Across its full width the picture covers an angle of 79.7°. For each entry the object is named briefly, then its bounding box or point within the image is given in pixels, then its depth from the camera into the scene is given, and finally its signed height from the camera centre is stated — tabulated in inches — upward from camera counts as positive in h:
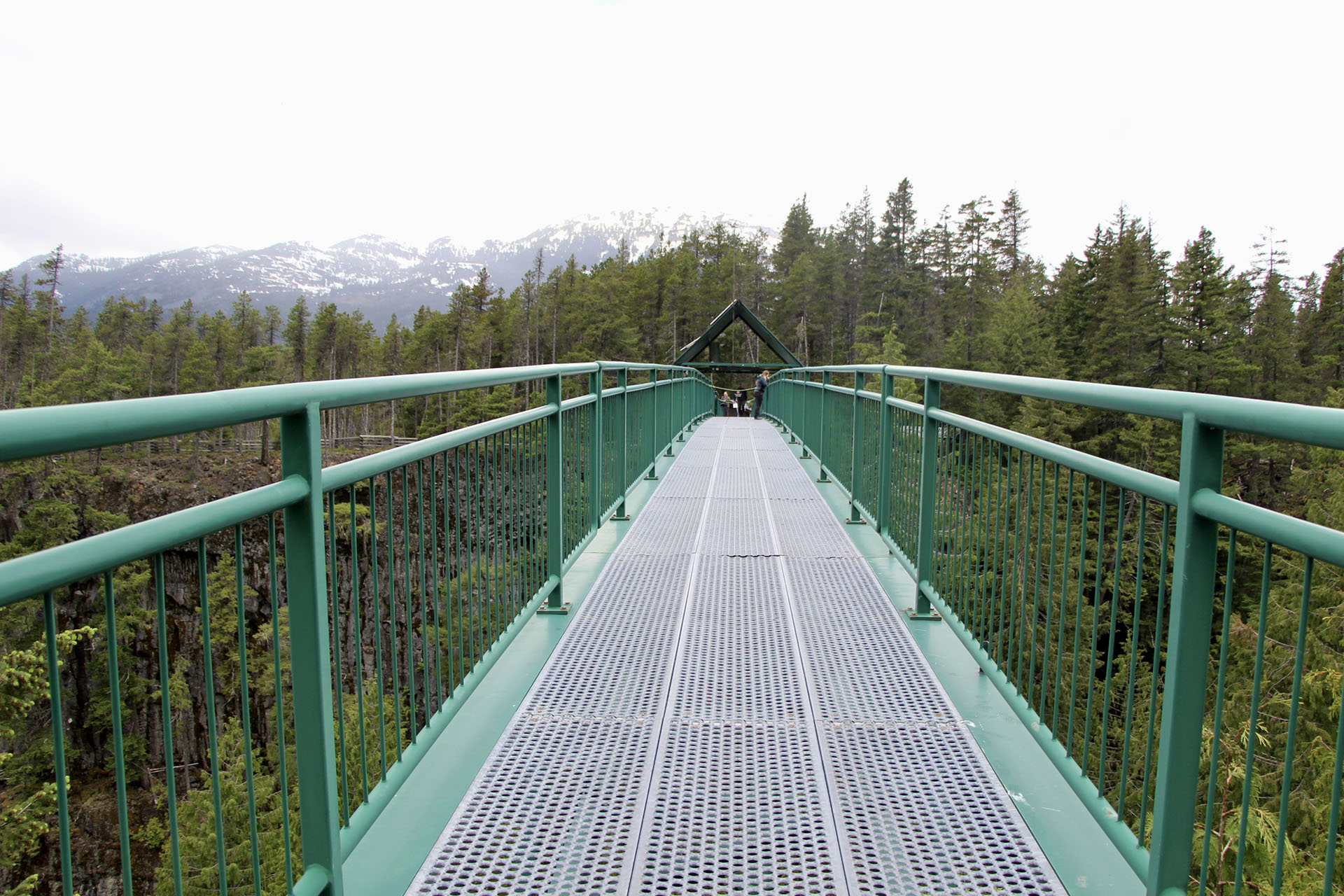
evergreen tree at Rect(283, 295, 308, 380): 2876.5 +64.3
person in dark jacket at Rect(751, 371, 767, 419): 988.6 -46.0
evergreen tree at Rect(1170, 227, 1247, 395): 1599.4 +87.2
